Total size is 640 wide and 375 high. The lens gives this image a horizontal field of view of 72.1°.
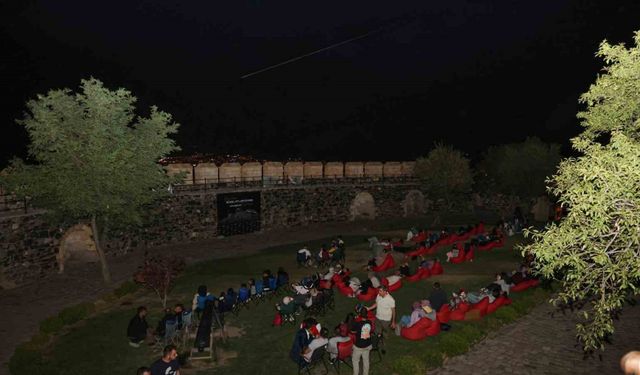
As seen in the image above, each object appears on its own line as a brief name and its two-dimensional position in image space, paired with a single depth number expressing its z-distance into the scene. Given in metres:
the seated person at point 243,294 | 15.61
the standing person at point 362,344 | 10.10
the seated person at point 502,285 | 16.39
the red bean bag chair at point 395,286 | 17.45
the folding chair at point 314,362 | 10.79
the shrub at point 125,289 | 18.22
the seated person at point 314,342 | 10.72
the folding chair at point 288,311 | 14.36
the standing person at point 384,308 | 12.62
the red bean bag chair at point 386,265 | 21.17
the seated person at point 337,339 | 11.16
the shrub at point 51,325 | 14.38
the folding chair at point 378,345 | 11.66
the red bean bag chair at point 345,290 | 17.00
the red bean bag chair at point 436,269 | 19.98
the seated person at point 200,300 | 14.20
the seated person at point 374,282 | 16.73
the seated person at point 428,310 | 13.40
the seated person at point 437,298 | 14.46
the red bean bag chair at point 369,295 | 16.42
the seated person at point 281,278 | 17.39
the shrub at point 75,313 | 15.16
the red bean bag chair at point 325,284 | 16.19
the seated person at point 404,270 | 18.78
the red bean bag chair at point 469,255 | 22.69
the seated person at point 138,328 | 13.02
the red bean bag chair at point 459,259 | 22.38
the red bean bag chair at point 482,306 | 14.80
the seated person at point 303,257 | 22.66
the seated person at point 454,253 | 22.47
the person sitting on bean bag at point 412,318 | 13.32
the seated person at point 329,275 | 17.85
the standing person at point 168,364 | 8.66
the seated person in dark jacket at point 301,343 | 10.87
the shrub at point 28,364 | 11.16
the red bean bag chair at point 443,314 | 14.30
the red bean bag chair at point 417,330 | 13.09
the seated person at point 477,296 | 15.29
